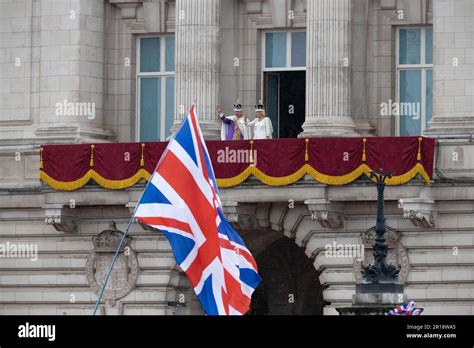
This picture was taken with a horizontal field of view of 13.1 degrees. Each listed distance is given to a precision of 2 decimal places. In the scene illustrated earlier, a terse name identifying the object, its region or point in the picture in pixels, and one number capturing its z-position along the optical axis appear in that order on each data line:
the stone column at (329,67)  60.16
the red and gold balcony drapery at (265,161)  58.19
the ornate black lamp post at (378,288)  44.03
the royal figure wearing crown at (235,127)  61.28
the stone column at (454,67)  59.12
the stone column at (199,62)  61.75
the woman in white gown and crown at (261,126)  60.78
